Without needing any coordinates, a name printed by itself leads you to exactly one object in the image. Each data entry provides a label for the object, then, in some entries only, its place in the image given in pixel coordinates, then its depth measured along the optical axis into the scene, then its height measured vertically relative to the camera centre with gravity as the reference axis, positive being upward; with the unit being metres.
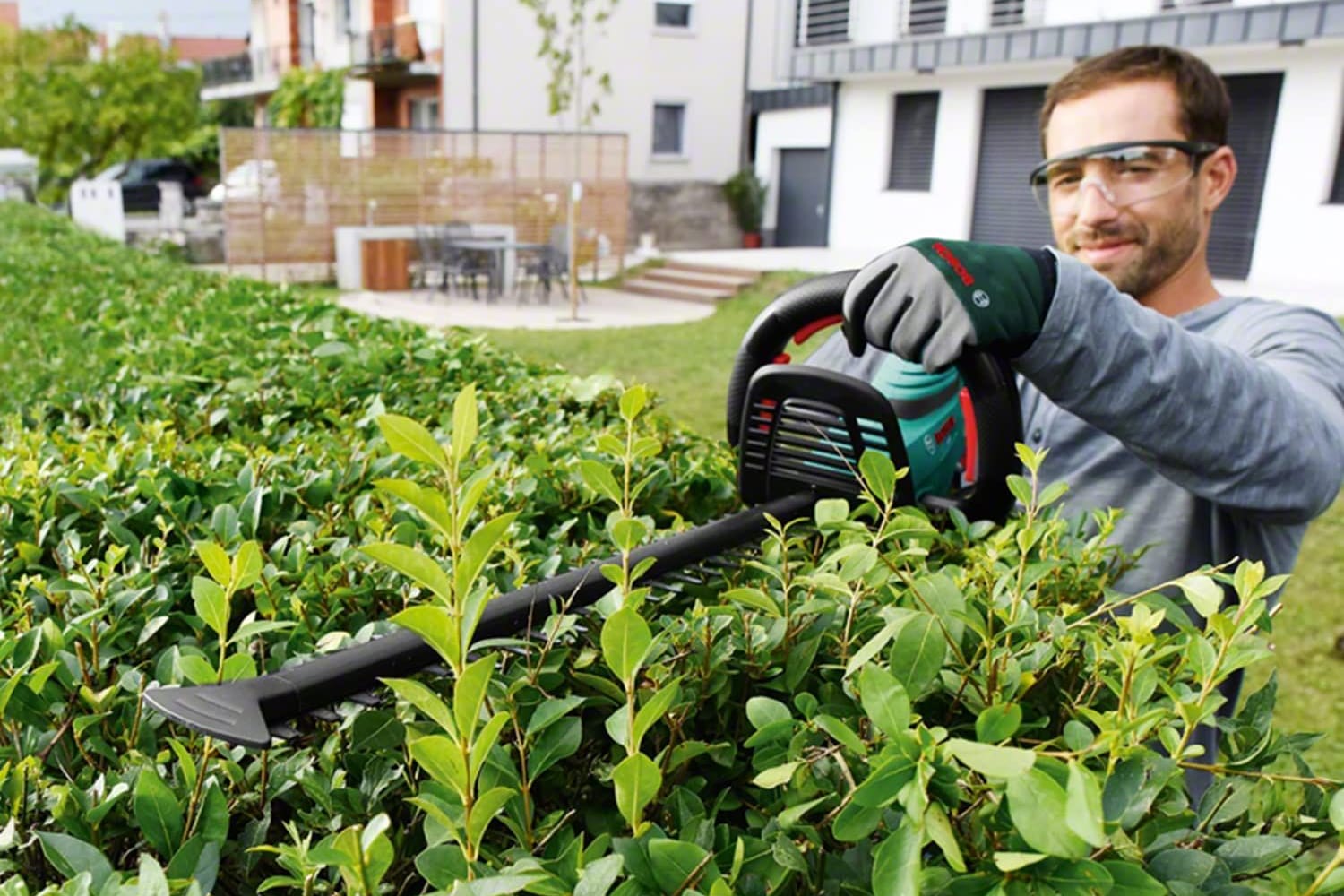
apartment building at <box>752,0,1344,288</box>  15.98 +1.65
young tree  20.66 +2.59
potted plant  26.61 -0.11
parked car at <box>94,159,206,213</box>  34.53 -0.23
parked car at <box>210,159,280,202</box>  18.64 -0.10
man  1.30 -0.17
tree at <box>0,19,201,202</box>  25.12 +1.47
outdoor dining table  17.69 -1.01
